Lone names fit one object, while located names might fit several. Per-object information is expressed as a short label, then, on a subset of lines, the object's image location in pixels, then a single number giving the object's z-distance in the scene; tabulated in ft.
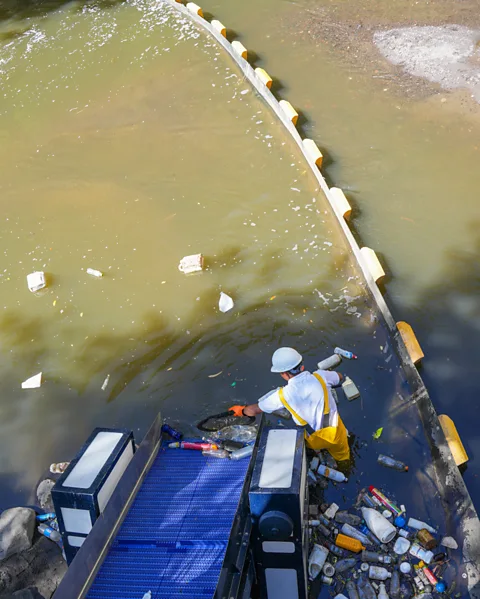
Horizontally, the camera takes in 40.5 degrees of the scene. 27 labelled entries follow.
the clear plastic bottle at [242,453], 17.40
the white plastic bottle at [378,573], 16.03
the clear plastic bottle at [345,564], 16.31
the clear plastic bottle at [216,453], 17.76
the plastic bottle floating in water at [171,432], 19.07
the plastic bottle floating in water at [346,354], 22.13
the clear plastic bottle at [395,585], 15.71
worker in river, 17.13
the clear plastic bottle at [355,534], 16.86
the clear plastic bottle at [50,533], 18.10
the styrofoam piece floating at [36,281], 26.45
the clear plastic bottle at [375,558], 16.35
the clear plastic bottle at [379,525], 16.76
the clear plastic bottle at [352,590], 15.75
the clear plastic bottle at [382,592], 15.62
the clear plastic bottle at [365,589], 15.72
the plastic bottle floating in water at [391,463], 18.69
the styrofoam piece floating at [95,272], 26.71
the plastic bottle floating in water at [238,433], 19.60
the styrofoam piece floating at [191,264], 26.02
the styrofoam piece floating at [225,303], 24.52
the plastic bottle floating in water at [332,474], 18.47
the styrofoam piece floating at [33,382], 23.04
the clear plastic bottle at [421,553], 16.24
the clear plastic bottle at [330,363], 21.85
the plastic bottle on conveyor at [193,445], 18.15
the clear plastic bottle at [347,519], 17.34
